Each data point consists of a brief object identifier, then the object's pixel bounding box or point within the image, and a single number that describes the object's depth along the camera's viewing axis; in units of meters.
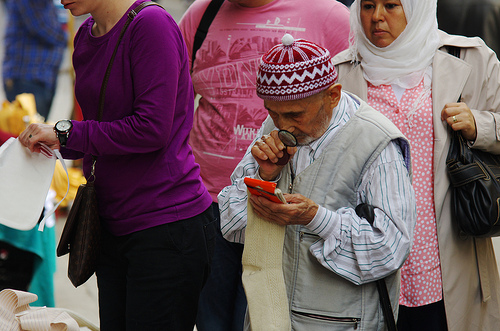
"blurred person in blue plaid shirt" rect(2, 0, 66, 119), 11.66
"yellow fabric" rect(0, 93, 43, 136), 8.43
